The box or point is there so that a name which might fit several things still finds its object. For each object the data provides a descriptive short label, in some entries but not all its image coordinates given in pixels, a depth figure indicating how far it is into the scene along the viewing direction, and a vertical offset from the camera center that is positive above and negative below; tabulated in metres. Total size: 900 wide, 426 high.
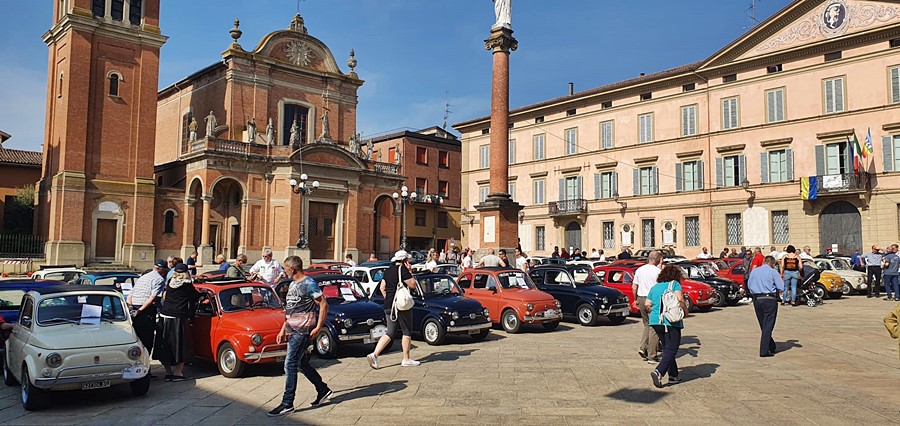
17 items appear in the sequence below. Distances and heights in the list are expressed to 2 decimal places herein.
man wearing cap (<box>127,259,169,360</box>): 9.92 -0.93
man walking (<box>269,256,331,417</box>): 7.64 -0.98
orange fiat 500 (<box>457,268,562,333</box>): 14.16 -1.14
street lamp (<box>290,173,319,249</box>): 36.12 +3.16
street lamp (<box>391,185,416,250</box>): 36.56 +3.38
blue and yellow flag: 33.59 +3.37
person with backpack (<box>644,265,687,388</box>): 8.63 -0.87
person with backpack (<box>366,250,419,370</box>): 10.25 -0.90
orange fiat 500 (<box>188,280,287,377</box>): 9.54 -1.25
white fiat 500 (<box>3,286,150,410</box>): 7.72 -1.30
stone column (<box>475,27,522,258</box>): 22.19 +3.43
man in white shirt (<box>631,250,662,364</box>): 10.77 -0.65
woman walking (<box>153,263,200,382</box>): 9.67 -1.17
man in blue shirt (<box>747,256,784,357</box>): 10.90 -0.76
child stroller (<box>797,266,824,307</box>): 20.61 -1.19
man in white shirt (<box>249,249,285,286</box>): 15.18 -0.62
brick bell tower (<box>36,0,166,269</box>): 33.84 +6.00
